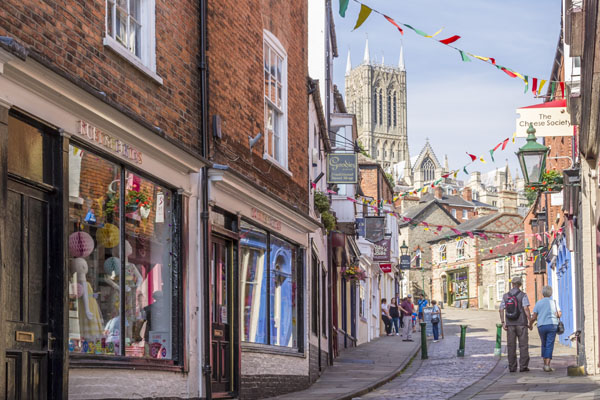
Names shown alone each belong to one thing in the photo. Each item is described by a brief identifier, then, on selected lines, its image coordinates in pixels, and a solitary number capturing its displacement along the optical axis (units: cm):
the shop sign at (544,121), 1539
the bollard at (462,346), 2236
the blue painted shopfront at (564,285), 2777
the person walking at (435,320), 2978
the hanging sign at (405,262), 5712
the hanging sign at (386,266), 4238
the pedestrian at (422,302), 3403
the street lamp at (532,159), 1550
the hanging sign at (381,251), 3969
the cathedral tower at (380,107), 18325
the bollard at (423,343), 2217
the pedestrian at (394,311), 3600
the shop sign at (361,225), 3435
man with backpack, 1686
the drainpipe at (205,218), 1110
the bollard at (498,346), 2152
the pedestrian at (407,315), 3122
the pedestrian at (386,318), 3828
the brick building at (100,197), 730
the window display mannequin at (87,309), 830
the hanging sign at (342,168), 2178
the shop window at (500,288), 7456
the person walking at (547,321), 1691
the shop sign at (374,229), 3175
